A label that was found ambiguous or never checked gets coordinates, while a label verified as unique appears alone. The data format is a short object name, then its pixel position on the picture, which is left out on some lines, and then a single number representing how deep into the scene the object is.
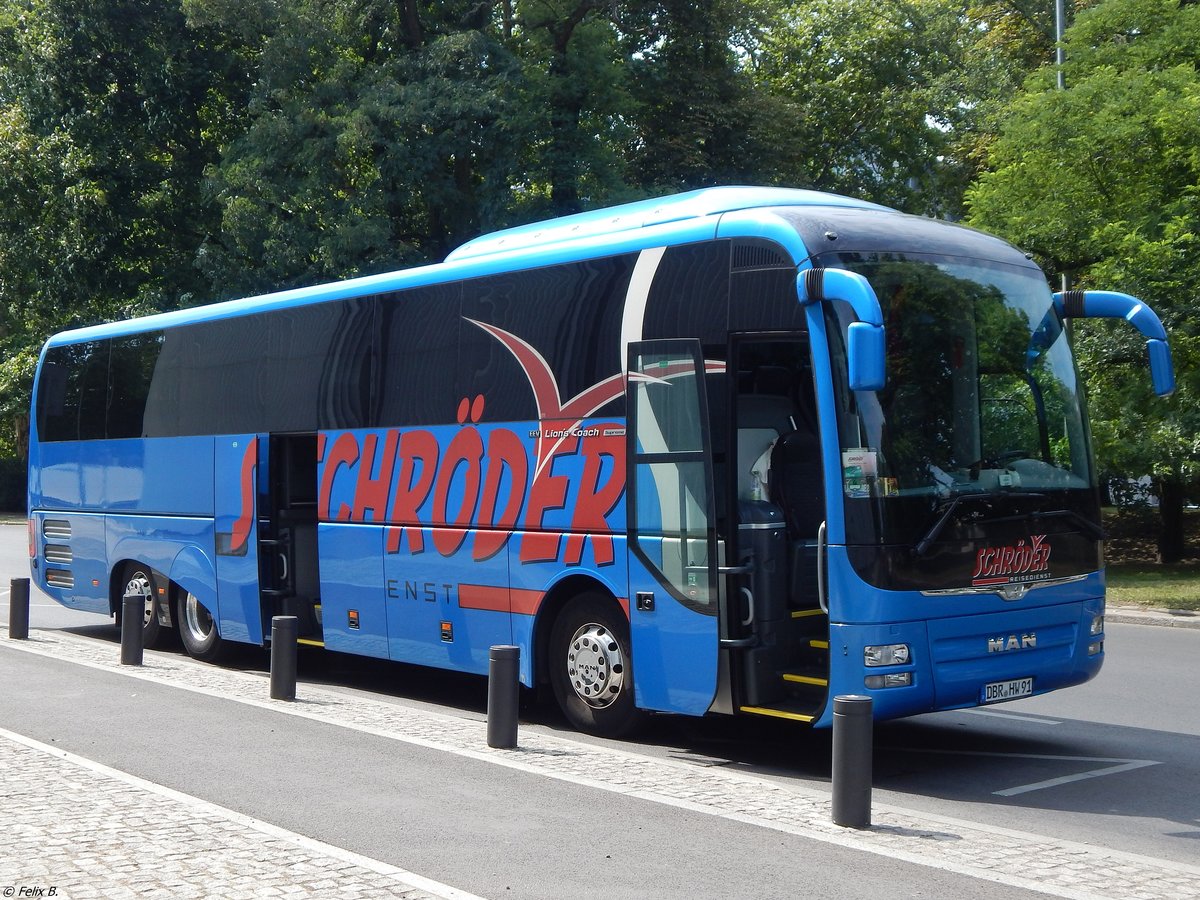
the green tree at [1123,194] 19.25
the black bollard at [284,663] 11.62
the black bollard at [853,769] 7.11
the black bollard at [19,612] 15.73
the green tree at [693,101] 31.67
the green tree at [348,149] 26.19
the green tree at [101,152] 30.48
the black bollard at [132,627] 13.59
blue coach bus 8.41
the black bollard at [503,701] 9.37
